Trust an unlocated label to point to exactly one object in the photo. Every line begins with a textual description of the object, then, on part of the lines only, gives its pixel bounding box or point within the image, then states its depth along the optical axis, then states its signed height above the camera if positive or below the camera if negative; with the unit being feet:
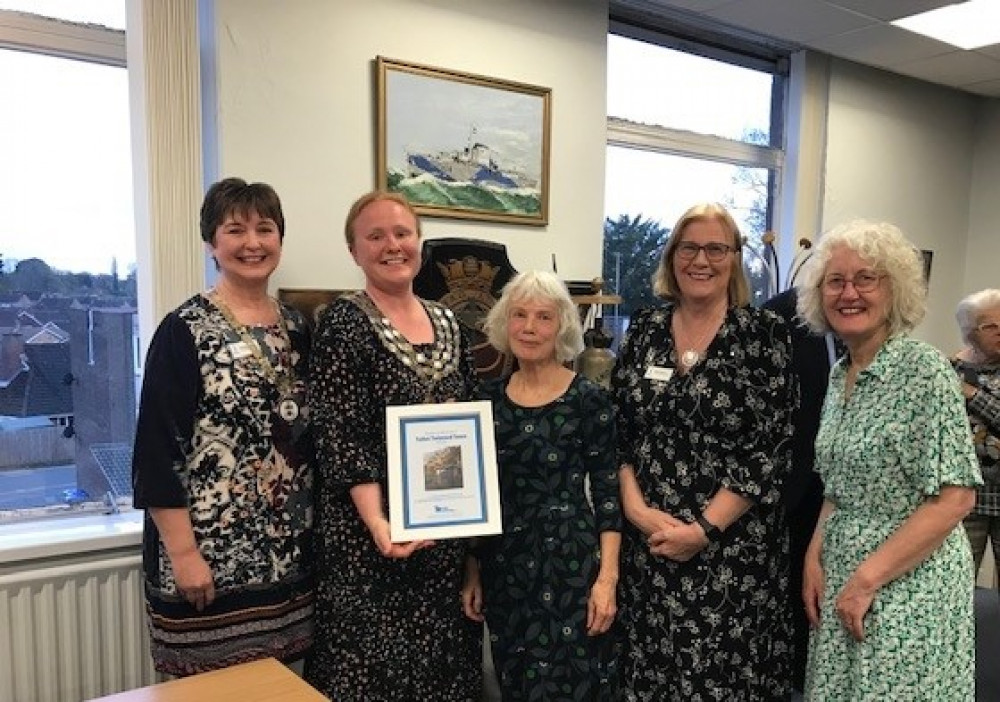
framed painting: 8.76 +1.70
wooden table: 4.40 -2.47
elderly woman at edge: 8.93 -1.24
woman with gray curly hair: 4.60 -1.31
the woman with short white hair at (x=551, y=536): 5.32 -1.80
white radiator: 6.53 -3.19
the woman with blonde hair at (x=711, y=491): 5.37 -1.48
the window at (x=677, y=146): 12.15 +2.36
